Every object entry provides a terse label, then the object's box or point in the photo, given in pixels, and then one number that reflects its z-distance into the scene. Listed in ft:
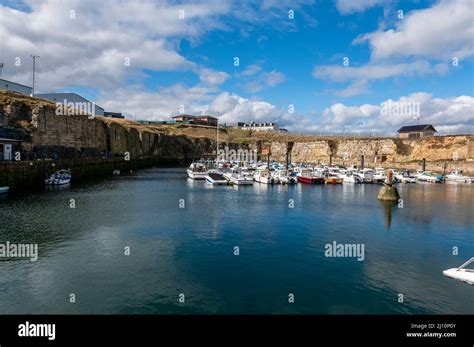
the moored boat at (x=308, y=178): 241.76
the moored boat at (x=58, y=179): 195.72
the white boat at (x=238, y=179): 222.28
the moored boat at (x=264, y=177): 233.55
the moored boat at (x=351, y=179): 250.98
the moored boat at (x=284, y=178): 234.79
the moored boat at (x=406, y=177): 264.93
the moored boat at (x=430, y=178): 268.21
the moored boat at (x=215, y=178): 228.43
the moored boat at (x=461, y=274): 64.75
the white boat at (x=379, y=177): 255.70
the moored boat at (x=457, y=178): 263.90
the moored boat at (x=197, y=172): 262.88
